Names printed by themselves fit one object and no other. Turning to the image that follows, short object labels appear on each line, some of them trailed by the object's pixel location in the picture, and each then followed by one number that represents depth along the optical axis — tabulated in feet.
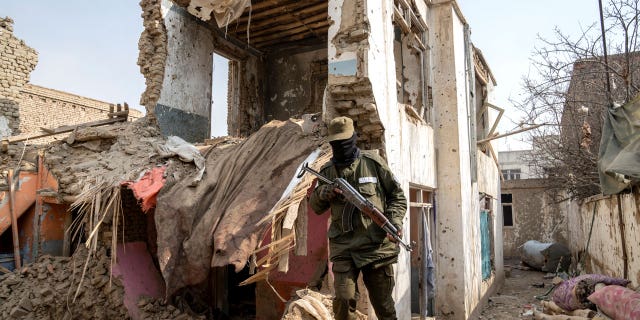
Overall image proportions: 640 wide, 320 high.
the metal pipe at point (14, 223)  20.07
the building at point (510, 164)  127.85
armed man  10.78
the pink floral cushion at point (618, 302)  15.37
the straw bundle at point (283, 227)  12.45
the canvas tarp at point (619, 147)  19.16
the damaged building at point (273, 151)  14.52
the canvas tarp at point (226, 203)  13.29
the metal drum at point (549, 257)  45.70
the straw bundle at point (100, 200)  15.56
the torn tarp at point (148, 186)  15.58
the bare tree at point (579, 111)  25.70
